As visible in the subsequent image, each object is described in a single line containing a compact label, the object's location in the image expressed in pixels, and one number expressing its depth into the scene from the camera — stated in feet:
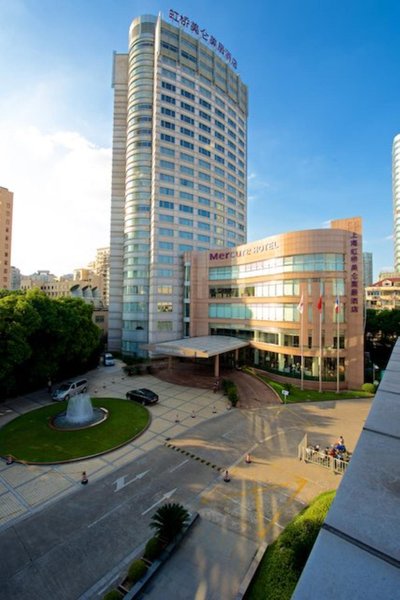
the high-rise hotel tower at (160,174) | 184.75
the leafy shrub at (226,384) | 116.42
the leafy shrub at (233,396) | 103.96
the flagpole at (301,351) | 122.93
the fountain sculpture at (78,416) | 86.12
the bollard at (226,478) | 59.62
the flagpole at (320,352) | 118.38
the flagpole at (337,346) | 114.64
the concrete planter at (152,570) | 35.78
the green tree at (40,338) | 90.22
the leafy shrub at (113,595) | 34.34
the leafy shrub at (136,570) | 37.65
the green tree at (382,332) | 173.68
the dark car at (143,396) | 104.11
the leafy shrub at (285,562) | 34.96
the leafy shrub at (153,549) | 40.78
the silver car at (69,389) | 108.47
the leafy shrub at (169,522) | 43.24
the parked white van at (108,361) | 169.89
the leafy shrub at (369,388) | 114.32
